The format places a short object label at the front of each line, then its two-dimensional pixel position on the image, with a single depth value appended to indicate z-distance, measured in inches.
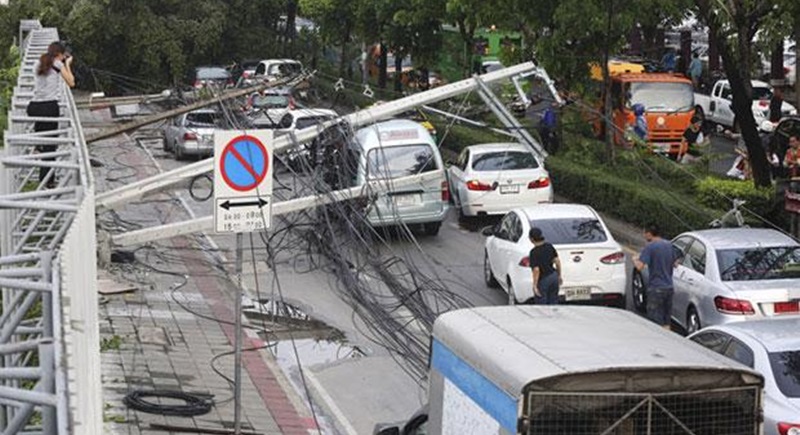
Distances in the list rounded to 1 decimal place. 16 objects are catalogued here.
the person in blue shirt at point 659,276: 700.7
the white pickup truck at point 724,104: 1534.2
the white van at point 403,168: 953.5
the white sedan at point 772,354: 473.4
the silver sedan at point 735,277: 672.4
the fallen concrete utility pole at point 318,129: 855.1
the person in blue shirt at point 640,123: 1393.9
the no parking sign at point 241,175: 509.7
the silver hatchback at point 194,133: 1409.9
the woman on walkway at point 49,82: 620.1
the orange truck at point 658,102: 1401.3
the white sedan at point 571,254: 769.6
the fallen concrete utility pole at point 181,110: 965.0
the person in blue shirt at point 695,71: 1868.8
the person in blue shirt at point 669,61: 1999.3
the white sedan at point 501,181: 1026.1
